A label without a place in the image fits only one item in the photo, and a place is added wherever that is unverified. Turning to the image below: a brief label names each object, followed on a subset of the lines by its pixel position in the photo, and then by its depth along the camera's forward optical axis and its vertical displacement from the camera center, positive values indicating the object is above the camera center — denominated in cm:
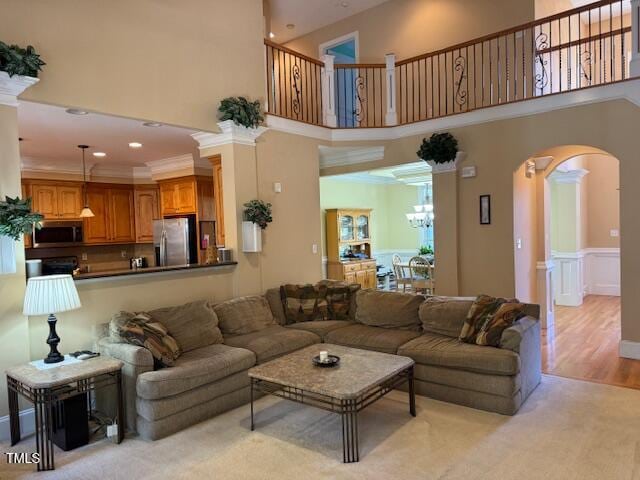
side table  289 -105
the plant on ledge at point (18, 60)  325 +132
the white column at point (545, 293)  610 -101
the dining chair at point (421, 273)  761 -85
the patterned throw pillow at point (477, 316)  391 -83
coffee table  289 -106
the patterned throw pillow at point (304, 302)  513 -87
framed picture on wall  565 +18
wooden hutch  886 -39
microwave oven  653 +2
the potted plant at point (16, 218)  319 +14
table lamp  313 -45
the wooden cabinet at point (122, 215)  742 +32
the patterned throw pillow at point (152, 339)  348 -84
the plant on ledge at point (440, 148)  571 +100
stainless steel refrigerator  674 -13
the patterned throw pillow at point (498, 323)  373 -86
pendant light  576 +65
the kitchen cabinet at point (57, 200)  661 +56
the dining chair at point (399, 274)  791 -88
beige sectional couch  334 -107
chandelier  861 +19
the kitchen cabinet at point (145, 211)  770 +39
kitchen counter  390 -37
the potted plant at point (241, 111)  490 +135
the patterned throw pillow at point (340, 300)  514 -85
